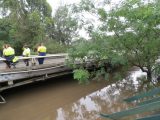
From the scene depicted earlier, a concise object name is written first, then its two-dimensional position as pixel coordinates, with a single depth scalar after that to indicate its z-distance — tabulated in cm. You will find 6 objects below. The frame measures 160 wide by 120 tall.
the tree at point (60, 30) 1209
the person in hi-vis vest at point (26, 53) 600
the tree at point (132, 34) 458
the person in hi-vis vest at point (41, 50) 633
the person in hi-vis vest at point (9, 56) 532
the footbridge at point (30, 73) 501
